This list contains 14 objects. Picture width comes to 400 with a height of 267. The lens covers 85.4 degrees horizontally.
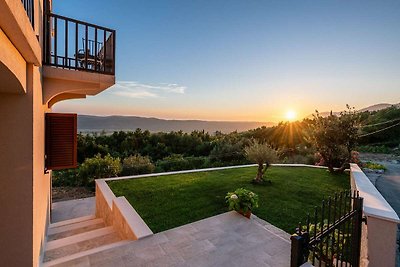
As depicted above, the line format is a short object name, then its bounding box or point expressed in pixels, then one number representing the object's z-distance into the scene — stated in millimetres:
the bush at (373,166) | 8980
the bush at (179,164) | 11922
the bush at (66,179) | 10262
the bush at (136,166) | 10547
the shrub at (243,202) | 5217
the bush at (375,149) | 15648
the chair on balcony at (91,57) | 4453
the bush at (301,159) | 12633
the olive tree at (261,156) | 7855
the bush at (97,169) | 9609
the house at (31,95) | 2006
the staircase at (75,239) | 4062
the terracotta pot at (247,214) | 5196
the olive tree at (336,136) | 9094
